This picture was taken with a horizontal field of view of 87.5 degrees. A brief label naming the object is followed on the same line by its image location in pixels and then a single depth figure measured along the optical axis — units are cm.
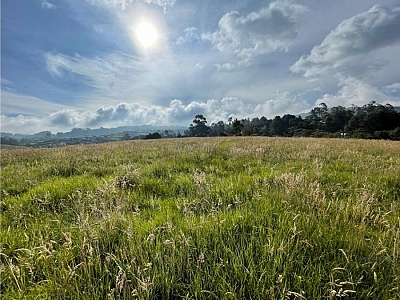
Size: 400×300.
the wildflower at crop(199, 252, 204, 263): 209
